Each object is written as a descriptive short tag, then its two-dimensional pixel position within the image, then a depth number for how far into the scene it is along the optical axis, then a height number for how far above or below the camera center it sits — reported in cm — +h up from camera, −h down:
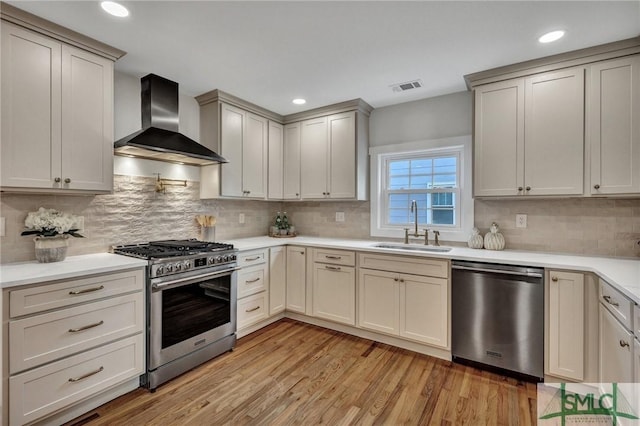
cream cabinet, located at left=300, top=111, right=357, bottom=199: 347 +66
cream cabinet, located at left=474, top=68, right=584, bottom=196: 234 +63
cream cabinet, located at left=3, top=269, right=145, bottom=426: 164 -78
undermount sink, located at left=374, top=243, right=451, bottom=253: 287 -35
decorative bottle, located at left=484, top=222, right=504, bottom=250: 278 -24
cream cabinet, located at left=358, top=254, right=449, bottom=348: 260 -78
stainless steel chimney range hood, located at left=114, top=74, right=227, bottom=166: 245 +67
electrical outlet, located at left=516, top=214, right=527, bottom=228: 277 -7
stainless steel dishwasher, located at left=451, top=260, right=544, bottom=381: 222 -81
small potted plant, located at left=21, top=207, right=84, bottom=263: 204 -14
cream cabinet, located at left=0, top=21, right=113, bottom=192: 187 +65
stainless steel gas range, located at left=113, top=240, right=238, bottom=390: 222 -74
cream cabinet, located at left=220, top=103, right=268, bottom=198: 324 +68
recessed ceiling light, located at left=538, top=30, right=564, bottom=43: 205 +121
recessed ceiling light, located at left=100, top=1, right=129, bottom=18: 177 +121
